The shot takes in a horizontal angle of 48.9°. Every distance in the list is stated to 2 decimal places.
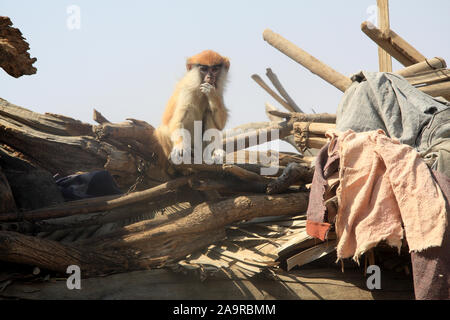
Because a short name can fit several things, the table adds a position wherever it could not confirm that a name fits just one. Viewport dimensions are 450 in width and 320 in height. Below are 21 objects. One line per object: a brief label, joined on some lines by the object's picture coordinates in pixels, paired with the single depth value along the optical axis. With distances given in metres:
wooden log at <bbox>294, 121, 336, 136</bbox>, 5.84
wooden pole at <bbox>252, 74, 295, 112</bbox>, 9.49
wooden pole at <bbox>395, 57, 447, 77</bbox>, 6.11
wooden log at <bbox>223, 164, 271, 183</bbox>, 5.09
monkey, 5.80
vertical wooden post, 6.42
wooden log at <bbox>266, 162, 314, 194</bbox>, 5.30
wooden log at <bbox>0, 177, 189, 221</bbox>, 4.57
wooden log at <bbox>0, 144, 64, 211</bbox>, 5.03
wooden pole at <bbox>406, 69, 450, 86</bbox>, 6.06
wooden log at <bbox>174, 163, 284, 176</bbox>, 5.12
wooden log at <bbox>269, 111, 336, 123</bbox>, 6.74
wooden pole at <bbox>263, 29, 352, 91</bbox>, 6.55
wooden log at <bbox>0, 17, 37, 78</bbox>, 4.11
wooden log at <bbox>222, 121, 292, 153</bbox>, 6.78
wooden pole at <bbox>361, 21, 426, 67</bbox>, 6.39
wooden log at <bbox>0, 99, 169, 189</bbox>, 5.41
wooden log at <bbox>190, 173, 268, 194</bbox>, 5.21
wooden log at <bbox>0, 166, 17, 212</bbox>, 4.47
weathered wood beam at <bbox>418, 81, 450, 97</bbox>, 6.03
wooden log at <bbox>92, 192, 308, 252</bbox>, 4.53
